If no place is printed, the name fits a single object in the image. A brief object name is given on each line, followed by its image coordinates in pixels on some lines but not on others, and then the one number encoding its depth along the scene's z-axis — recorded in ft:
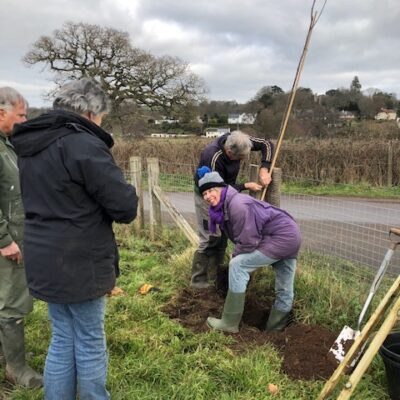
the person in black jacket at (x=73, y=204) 7.05
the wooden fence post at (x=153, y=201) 22.62
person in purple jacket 11.54
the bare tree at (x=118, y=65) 85.30
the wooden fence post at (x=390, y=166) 46.29
